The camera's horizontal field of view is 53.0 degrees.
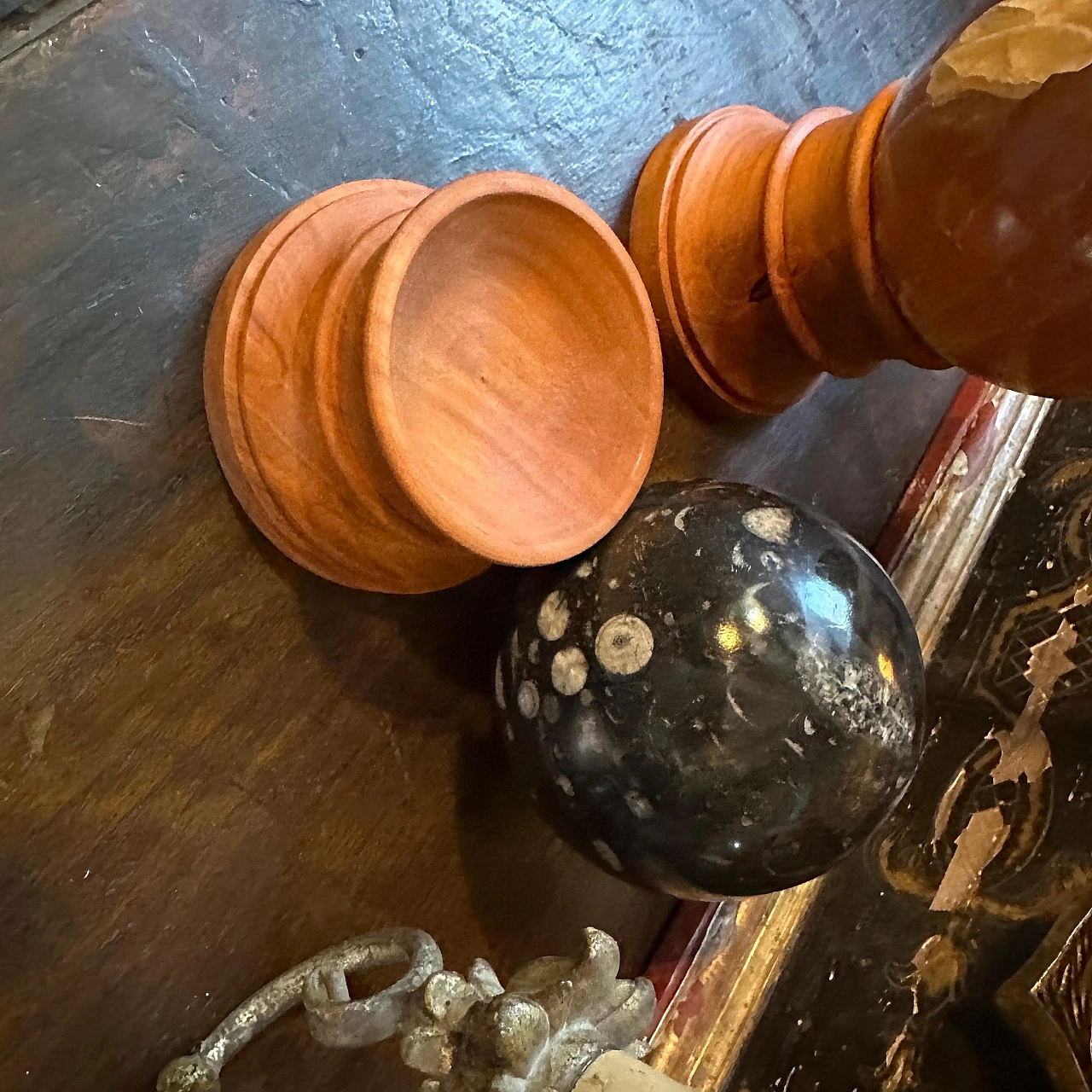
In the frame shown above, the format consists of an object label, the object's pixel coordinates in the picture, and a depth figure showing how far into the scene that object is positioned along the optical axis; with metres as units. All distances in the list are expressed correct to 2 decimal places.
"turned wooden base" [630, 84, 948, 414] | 0.25
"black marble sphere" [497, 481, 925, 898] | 0.22
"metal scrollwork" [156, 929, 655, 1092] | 0.18
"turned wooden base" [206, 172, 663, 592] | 0.21
